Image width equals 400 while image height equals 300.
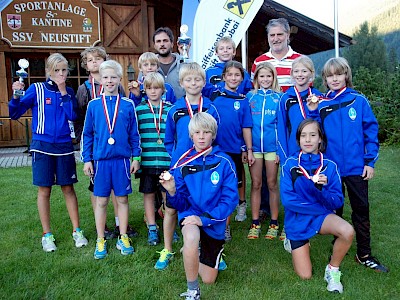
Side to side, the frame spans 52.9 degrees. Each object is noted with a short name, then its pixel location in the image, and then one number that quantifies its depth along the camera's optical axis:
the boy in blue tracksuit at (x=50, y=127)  3.86
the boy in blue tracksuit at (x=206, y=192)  3.10
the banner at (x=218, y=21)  7.74
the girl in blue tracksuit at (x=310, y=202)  3.15
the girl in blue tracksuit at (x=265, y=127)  4.12
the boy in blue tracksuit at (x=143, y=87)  4.05
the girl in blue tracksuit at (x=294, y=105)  3.64
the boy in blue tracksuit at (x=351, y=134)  3.39
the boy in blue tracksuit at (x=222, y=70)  4.21
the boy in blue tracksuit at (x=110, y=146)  3.72
